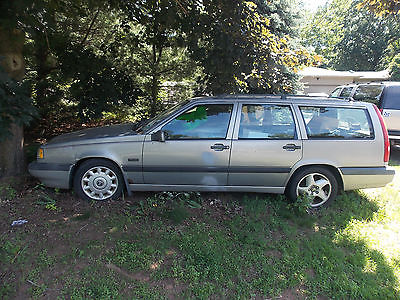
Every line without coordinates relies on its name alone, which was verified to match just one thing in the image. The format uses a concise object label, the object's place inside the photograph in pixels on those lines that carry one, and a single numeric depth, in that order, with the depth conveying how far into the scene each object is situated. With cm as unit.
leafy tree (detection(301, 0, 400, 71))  2688
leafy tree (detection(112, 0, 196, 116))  570
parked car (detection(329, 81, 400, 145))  698
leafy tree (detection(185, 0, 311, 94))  466
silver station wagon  380
